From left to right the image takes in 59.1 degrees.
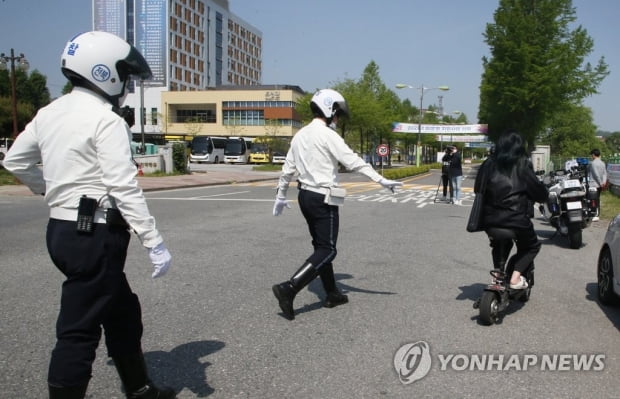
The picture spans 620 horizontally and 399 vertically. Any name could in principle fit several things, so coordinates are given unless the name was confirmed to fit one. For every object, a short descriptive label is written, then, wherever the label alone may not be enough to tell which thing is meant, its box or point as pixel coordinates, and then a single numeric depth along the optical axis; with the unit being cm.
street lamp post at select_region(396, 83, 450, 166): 4206
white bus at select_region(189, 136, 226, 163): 4953
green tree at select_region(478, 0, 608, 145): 3644
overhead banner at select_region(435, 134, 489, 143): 7338
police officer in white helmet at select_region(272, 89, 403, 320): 443
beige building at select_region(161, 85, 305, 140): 7881
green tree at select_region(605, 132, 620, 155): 11886
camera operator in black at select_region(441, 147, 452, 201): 1741
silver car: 478
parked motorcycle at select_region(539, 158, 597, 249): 812
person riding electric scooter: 448
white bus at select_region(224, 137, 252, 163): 5241
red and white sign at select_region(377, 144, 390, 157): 2917
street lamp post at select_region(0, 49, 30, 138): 2970
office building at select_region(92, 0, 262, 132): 7606
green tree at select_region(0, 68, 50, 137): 6419
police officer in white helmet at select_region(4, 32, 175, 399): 241
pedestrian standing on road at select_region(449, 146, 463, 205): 1664
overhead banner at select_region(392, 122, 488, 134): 4956
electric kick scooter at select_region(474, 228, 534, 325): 434
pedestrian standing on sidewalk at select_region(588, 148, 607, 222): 1355
